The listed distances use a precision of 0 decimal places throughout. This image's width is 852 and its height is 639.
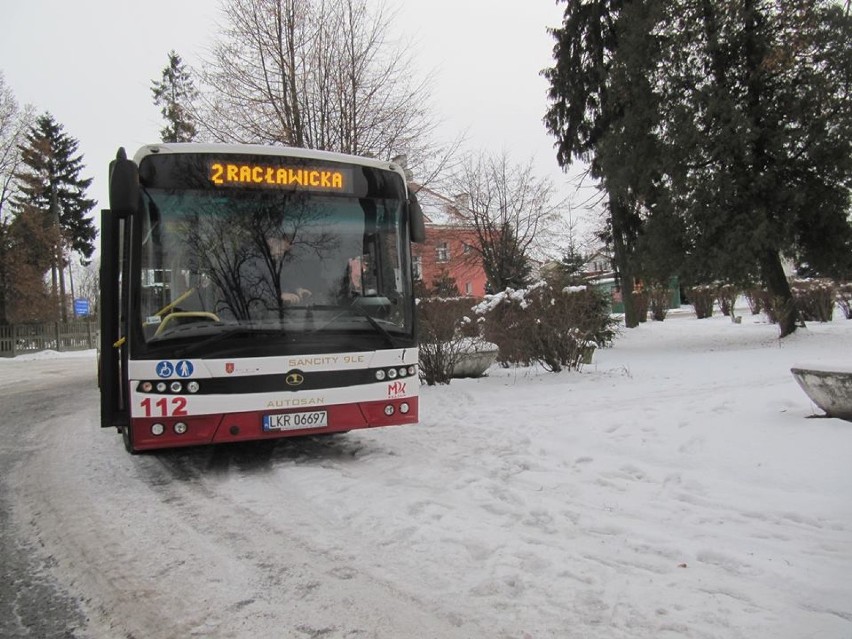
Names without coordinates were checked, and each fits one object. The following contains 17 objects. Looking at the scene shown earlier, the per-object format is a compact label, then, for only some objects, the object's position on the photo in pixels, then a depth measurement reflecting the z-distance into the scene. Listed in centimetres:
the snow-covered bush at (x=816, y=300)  1972
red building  2823
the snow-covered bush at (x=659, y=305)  2627
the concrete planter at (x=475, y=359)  1073
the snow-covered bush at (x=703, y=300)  2623
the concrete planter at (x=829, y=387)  517
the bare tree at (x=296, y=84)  1427
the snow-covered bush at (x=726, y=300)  2456
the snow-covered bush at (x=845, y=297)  2079
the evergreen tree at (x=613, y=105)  1623
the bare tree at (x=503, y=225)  3077
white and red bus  500
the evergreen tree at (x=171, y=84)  3465
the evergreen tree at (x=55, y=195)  3242
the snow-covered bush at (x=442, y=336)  1009
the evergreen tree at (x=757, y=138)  1406
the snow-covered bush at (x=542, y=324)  1028
